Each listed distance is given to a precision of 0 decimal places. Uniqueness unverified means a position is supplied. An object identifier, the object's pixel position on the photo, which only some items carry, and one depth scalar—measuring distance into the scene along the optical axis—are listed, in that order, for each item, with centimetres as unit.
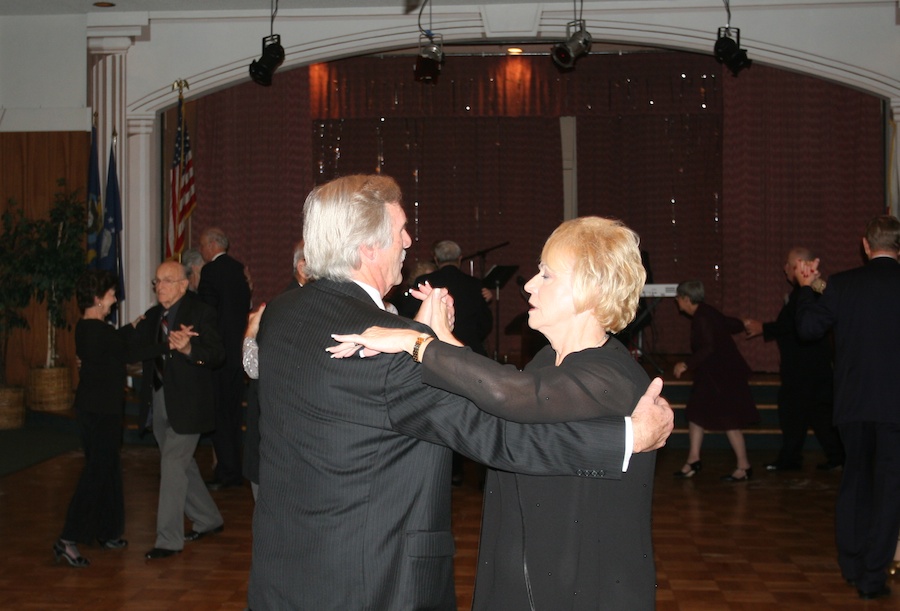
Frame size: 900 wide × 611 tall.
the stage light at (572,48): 809
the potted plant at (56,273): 838
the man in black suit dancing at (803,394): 700
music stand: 908
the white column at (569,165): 1194
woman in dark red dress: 665
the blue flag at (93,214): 861
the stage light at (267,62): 830
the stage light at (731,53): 792
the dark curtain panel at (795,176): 1045
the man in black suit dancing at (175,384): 471
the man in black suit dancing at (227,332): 654
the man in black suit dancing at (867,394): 419
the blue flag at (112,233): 859
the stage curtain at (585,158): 1052
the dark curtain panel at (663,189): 1165
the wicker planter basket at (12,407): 841
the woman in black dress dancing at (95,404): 474
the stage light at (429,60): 812
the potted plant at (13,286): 839
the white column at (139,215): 902
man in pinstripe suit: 162
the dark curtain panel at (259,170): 1115
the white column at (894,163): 854
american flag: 860
